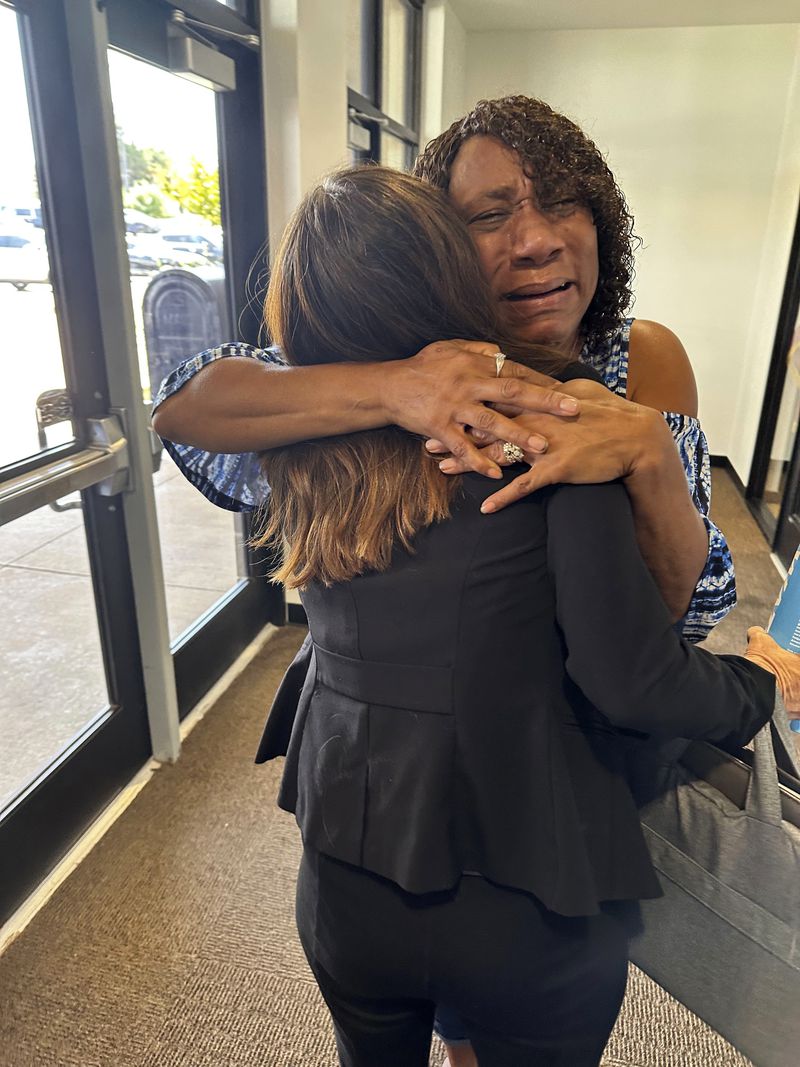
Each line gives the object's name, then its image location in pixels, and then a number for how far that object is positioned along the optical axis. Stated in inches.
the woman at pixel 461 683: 25.0
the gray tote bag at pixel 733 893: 29.1
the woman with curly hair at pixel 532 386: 26.0
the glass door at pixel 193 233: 77.5
